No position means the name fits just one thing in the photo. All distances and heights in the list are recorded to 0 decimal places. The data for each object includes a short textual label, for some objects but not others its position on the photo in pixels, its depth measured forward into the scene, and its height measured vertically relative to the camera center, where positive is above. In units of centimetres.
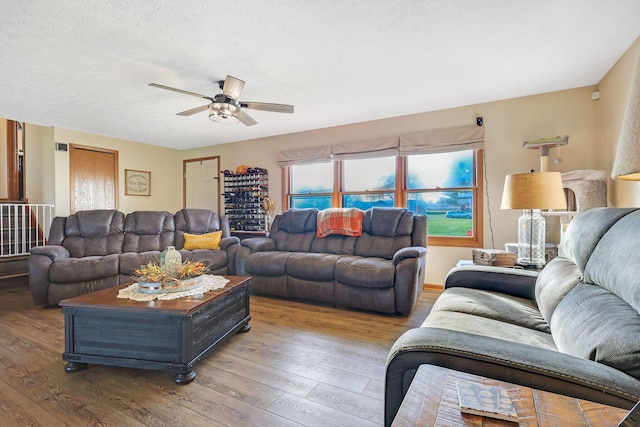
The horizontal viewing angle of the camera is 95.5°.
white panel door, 593 +63
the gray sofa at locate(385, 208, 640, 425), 79 -43
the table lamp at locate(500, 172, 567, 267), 212 +9
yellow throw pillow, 426 -39
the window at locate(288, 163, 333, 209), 487 +48
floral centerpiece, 215 -49
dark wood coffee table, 184 -77
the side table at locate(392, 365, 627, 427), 59 -43
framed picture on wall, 545 +62
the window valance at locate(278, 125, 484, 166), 371 +95
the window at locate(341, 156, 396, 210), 436 +47
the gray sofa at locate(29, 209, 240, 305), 321 -44
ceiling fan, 262 +105
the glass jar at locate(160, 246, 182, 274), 230 -37
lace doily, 205 -58
